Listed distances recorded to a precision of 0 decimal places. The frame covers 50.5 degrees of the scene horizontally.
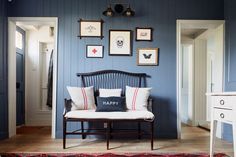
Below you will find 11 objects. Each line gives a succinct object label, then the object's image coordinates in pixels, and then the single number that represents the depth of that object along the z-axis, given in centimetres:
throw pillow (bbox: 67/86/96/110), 357
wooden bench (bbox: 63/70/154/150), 387
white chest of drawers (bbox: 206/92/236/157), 226
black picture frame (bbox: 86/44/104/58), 394
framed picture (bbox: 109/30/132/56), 396
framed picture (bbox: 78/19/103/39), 394
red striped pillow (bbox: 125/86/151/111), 361
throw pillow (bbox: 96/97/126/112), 341
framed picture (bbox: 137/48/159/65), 395
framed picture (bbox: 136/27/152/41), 396
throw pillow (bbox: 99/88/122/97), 369
